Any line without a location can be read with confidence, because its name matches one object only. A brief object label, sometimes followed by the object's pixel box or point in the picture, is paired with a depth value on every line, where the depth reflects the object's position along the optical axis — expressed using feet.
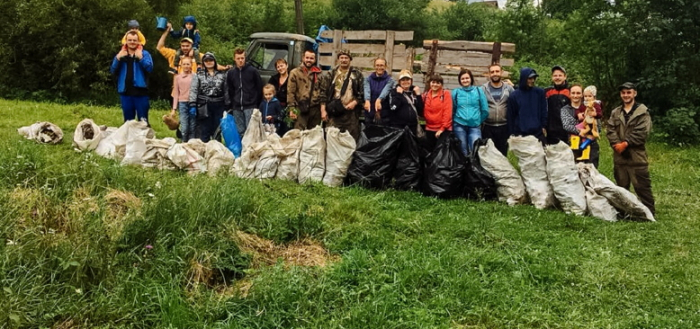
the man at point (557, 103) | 20.21
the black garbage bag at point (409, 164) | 18.69
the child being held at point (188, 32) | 27.63
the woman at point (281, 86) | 23.18
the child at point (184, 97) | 23.61
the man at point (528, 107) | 19.76
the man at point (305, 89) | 22.04
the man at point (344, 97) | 21.11
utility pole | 58.62
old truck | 33.65
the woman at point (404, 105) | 20.20
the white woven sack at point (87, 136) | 20.56
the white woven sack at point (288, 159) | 19.49
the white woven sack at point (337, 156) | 19.16
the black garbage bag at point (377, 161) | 18.72
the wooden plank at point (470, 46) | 25.35
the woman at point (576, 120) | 19.77
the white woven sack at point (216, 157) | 19.22
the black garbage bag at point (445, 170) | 18.07
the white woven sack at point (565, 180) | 17.26
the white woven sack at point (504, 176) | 18.12
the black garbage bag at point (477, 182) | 18.28
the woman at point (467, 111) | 20.27
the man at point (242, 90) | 22.49
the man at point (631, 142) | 18.13
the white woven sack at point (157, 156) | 19.66
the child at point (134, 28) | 23.05
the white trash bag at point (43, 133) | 22.44
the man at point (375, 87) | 20.79
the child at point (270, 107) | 22.58
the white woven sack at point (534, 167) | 17.85
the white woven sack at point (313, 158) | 19.26
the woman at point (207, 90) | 22.86
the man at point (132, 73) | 22.84
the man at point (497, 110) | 20.76
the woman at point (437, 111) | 20.07
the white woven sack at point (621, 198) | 16.96
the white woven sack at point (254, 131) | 21.30
